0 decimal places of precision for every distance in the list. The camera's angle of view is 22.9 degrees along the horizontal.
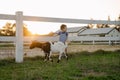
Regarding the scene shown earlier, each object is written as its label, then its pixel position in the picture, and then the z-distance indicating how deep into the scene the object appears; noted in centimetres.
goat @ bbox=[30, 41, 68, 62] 993
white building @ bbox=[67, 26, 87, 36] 5512
